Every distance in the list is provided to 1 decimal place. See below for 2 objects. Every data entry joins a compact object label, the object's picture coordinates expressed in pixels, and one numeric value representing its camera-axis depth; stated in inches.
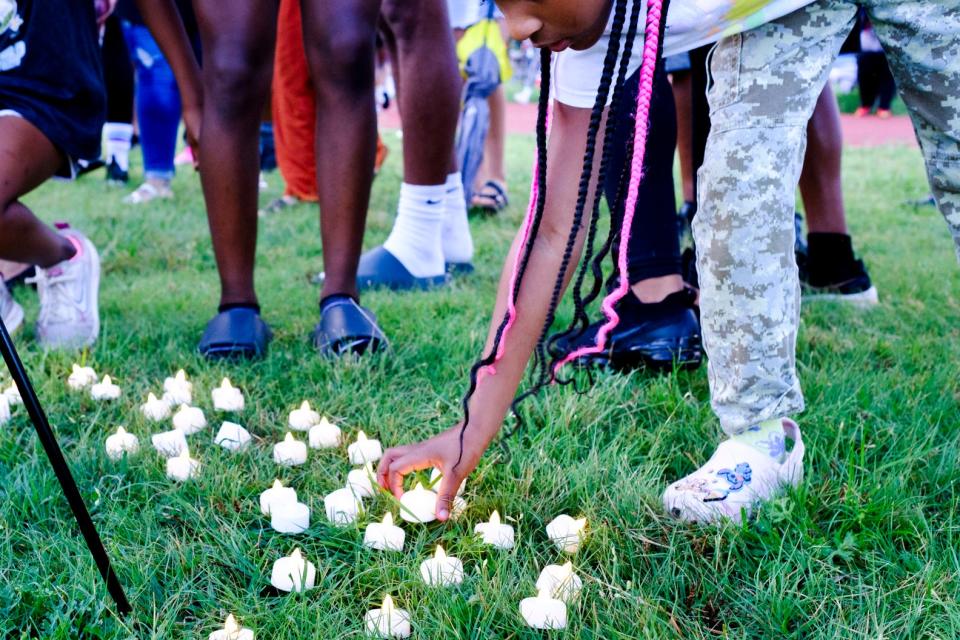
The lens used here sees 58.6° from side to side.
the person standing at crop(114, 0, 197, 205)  198.8
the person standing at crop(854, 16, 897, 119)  298.7
